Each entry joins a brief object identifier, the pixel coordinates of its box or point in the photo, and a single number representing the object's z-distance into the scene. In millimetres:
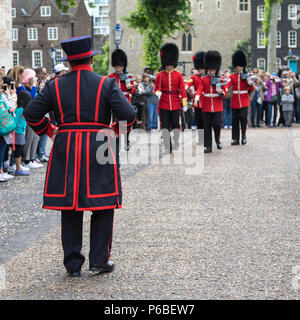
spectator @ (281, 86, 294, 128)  20875
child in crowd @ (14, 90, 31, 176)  10586
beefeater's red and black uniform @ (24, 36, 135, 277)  4906
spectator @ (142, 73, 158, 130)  20656
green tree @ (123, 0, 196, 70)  32281
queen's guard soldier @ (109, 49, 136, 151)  13422
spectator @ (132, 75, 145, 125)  20516
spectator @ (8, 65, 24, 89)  10875
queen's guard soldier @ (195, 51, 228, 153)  13930
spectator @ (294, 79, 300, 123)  21391
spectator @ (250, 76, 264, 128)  20906
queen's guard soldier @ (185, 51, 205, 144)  15008
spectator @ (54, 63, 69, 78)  12414
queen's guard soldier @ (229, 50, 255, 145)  15297
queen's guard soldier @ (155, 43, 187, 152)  13703
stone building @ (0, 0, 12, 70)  21828
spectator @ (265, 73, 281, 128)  21016
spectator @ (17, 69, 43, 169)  11008
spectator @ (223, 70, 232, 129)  20828
